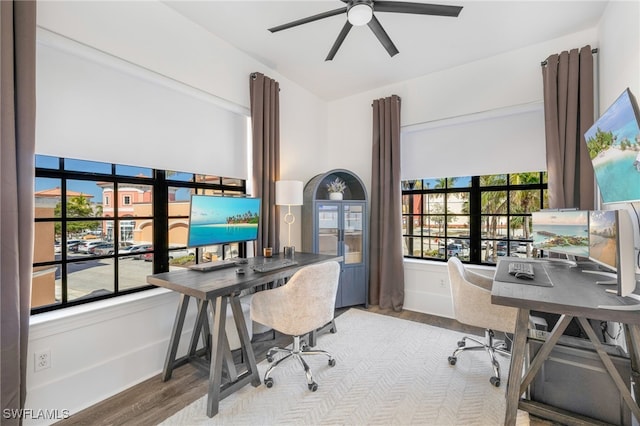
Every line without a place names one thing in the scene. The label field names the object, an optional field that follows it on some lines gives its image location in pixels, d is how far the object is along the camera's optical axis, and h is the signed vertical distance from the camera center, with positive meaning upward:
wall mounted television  1.59 +0.38
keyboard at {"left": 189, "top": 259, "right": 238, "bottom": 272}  2.29 -0.45
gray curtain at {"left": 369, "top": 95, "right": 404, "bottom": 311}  3.56 +0.03
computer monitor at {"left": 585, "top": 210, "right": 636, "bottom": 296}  1.33 -0.18
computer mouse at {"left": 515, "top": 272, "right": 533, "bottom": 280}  1.77 -0.40
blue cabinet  3.53 -0.28
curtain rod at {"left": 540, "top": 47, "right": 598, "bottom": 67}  2.72 +1.42
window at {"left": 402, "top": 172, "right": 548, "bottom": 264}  3.15 -0.04
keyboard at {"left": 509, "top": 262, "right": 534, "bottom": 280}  1.79 -0.39
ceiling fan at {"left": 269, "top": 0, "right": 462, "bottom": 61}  1.77 +1.32
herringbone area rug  1.73 -1.24
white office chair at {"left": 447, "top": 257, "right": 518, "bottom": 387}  1.99 -0.73
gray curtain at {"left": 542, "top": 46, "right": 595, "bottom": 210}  2.51 +0.77
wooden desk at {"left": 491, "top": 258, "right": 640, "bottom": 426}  1.29 -0.46
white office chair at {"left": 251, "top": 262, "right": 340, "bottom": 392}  1.96 -0.66
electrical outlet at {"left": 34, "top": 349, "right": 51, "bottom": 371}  1.66 -0.87
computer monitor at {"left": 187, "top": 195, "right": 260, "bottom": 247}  2.17 -0.07
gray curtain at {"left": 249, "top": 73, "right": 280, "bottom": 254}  2.97 +0.66
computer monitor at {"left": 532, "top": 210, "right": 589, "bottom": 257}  2.03 -0.15
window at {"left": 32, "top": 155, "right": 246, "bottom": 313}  1.86 -0.12
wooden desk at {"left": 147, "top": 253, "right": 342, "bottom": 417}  1.80 -0.75
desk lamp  3.00 +0.19
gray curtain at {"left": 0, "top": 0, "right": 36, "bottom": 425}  1.45 +0.13
